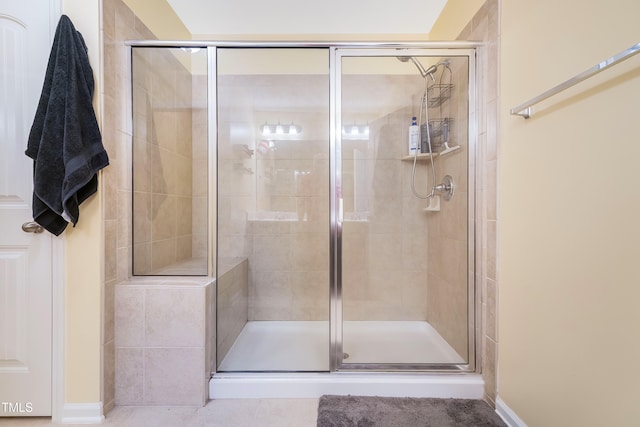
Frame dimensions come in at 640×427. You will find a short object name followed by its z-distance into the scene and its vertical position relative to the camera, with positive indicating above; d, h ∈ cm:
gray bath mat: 133 -101
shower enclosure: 167 +5
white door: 132 -13
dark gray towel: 125 +33
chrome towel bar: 75 +43
